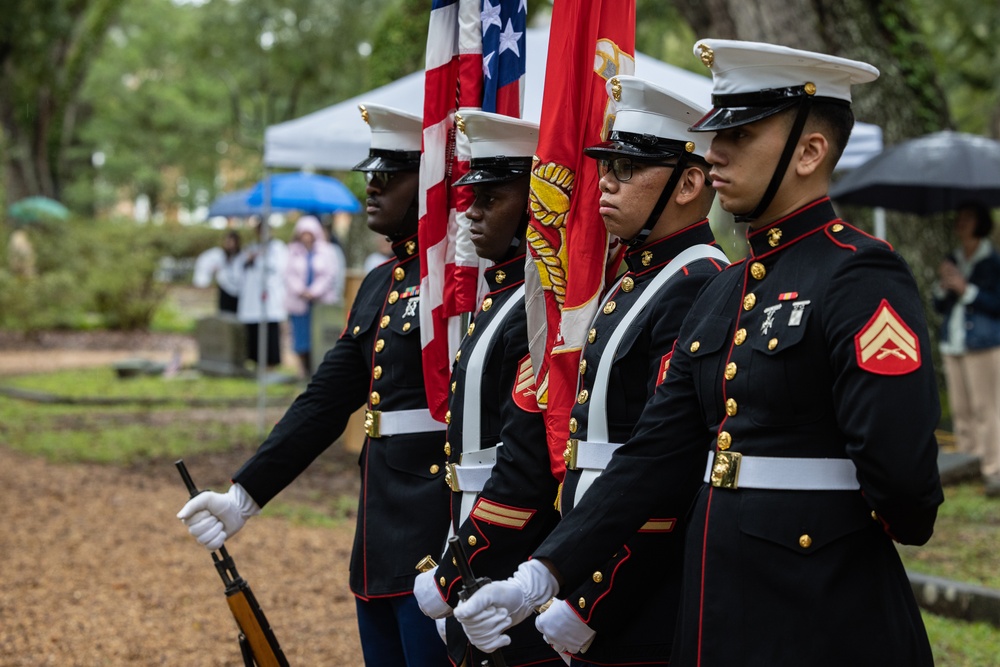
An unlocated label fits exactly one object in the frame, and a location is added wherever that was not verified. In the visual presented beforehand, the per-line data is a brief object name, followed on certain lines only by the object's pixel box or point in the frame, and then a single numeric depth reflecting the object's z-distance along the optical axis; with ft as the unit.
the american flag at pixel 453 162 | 12.16
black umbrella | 29.09
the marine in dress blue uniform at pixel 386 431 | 12.22
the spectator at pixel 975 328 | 29.81
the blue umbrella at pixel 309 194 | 55.31
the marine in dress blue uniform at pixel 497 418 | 10.23
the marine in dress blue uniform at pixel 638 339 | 9.49
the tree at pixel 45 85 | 92.12
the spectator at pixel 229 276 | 57.98
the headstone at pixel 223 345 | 55.83
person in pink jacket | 50.01
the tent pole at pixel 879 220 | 32.30
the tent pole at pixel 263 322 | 36.45
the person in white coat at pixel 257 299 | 54.03
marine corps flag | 10.28
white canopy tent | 28.87
